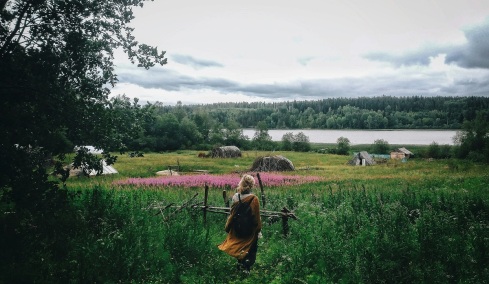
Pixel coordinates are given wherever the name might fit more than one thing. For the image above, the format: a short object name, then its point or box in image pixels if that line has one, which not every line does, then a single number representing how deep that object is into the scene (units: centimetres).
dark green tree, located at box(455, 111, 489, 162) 6638
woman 705
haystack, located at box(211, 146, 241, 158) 6500
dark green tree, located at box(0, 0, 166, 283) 538
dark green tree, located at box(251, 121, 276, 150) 9394
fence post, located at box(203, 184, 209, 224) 1113
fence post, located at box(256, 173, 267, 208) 1277
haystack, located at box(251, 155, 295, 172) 4080
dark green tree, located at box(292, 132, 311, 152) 8931
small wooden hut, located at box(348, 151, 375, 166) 5488
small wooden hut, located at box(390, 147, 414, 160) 7402
